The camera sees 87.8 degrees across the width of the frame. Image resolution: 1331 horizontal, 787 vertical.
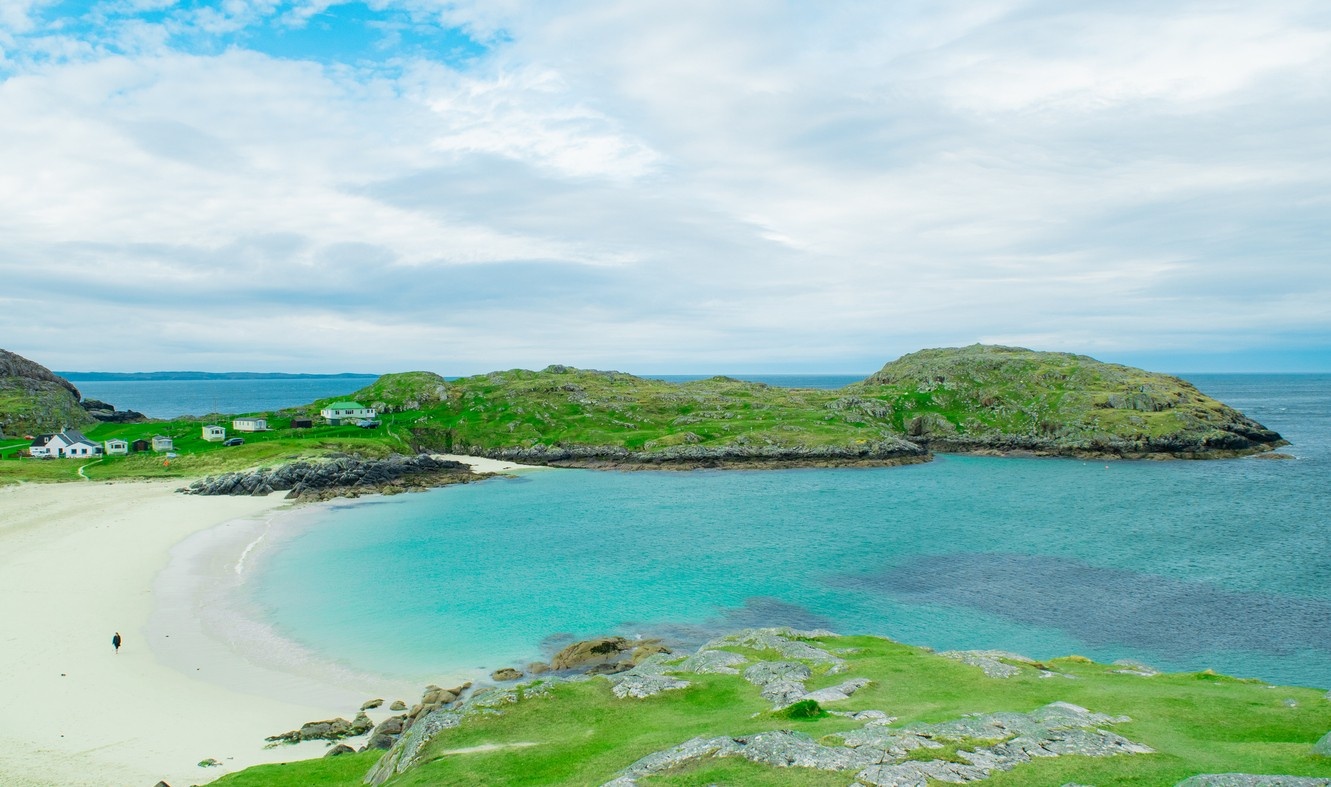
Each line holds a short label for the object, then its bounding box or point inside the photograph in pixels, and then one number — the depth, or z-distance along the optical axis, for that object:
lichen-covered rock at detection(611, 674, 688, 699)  29.31
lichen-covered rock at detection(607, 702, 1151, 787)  18.47
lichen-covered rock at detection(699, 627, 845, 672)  33.94
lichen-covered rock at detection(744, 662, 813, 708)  27.91
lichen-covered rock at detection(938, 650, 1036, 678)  30.77
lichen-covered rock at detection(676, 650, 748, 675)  32.06
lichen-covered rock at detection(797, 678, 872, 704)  27.03
